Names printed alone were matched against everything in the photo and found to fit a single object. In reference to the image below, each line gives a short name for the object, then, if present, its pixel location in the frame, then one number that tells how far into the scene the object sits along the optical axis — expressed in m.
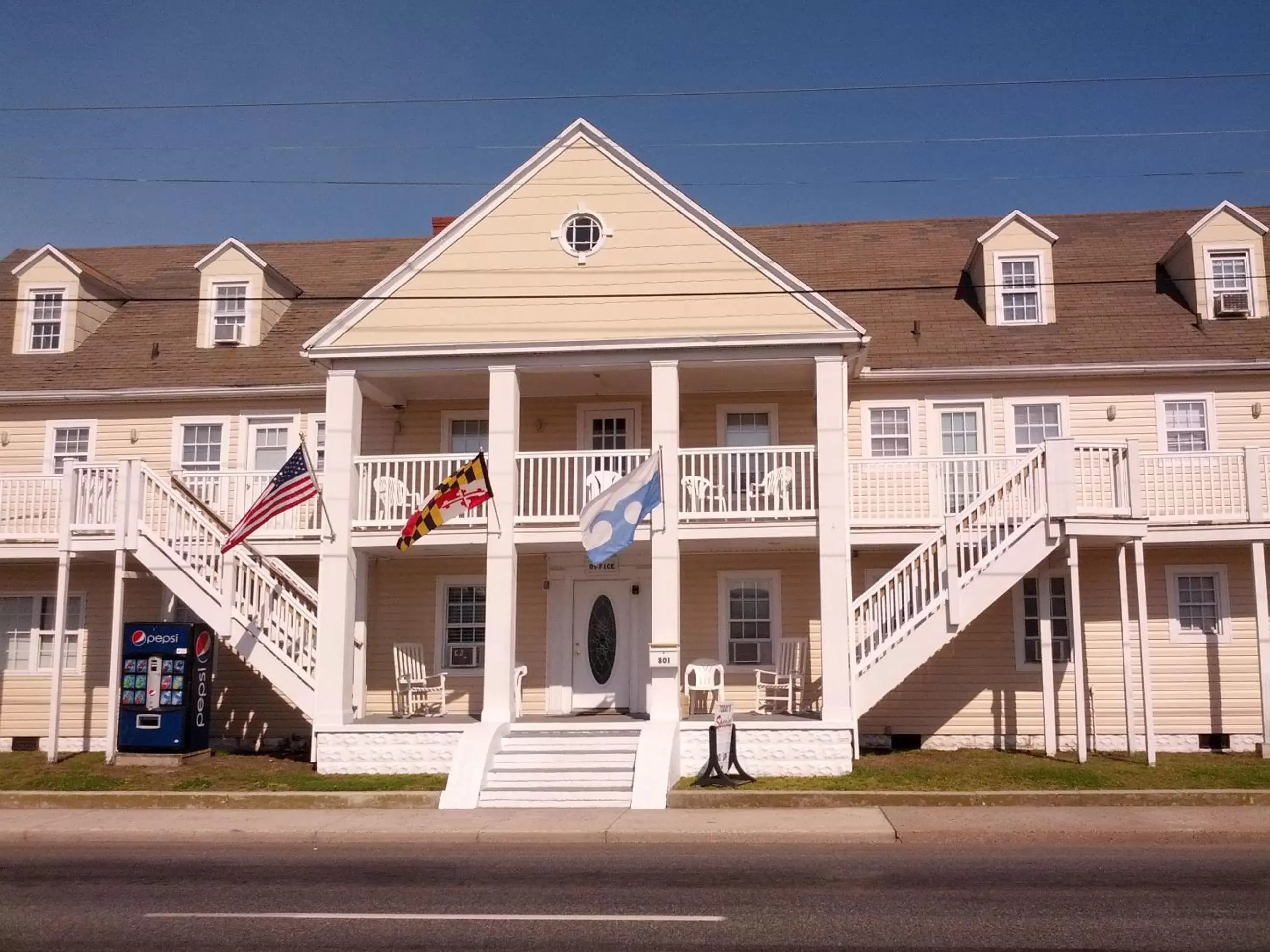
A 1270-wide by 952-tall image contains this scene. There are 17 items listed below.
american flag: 17.89
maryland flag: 17.83
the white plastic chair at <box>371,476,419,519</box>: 19.33
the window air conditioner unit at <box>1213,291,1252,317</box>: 21.41
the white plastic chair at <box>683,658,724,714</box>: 19.72
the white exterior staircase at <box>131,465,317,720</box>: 19.02
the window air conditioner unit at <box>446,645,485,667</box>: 21.23
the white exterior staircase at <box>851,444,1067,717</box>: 17.88
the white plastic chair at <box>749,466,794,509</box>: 18.78
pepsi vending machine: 19.48
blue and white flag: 17.59
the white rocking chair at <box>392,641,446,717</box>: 20.16
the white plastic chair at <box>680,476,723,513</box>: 18.91
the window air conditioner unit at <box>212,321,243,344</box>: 23.19
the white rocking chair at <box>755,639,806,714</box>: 19.48
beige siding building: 18.31
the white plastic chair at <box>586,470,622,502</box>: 19.08
